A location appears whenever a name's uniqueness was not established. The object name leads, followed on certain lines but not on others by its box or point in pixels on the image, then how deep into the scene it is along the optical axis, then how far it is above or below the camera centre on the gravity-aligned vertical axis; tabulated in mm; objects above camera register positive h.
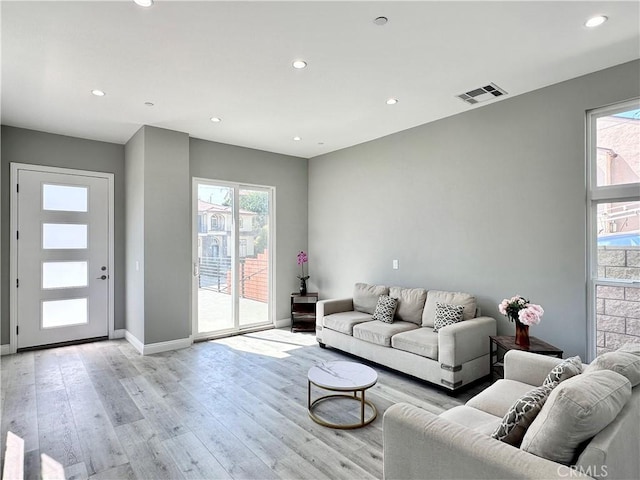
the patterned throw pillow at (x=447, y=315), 3705 -770
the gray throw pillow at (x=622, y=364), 1654 -585
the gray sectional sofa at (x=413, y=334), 3318 -989
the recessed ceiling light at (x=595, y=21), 2408 +1534
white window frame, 3154 +248
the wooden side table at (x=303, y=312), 5806 -1160
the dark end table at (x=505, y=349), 3004 -919
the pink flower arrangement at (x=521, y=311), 3004 -599
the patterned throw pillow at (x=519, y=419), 1521 -775
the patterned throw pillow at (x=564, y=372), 1793 -669
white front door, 4711 -183
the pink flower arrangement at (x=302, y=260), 6160 -303
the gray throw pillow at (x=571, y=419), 1308 -666
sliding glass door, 5324 -222
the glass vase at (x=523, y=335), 3111 -819
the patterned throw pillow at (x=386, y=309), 4316 -825
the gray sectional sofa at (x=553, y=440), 1287 -792
